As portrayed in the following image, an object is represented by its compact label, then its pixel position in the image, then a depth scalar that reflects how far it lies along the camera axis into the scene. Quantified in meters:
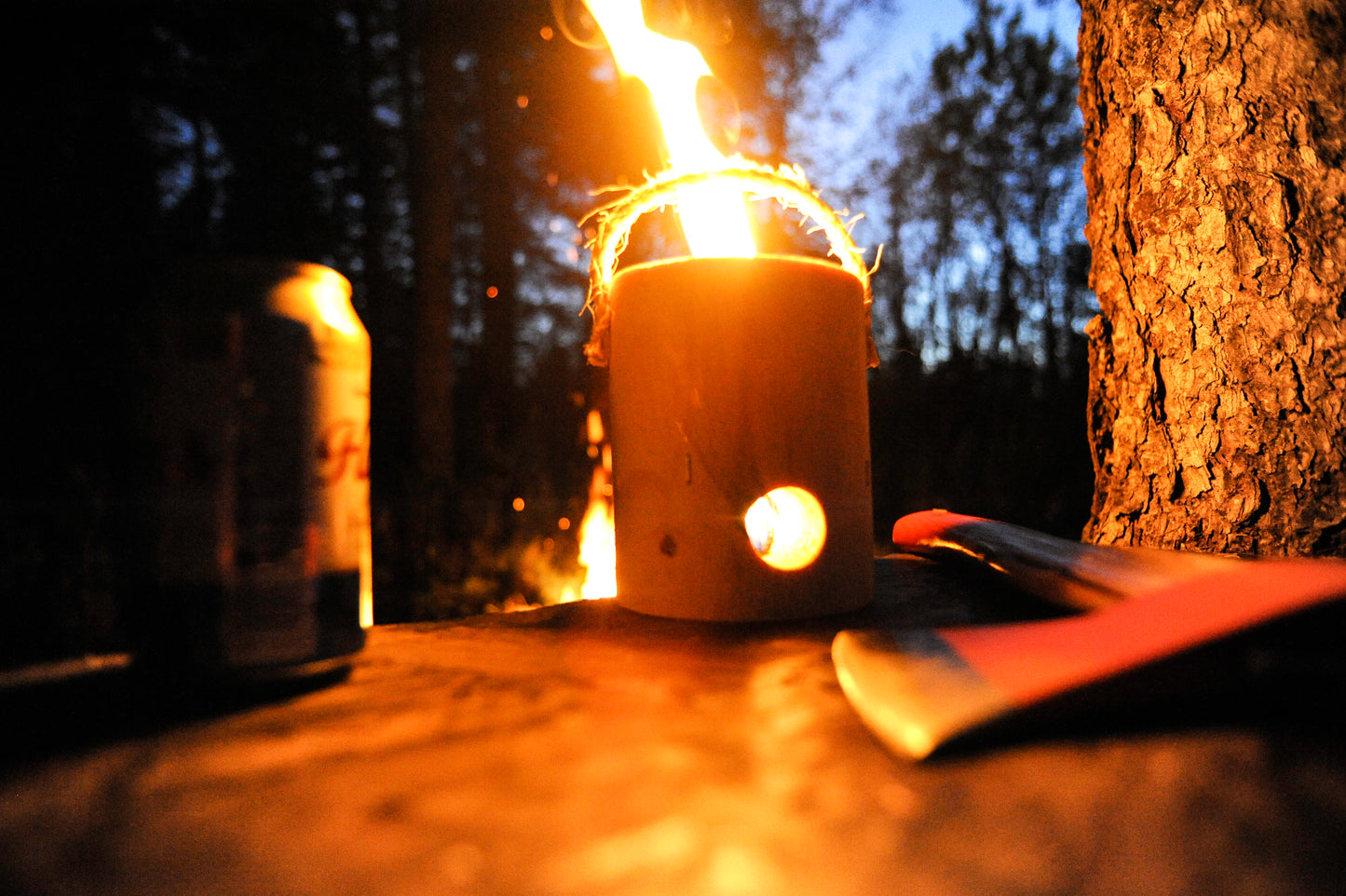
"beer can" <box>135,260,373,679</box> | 0.26
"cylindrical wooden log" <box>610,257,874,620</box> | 0.37
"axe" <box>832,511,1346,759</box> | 0.23
